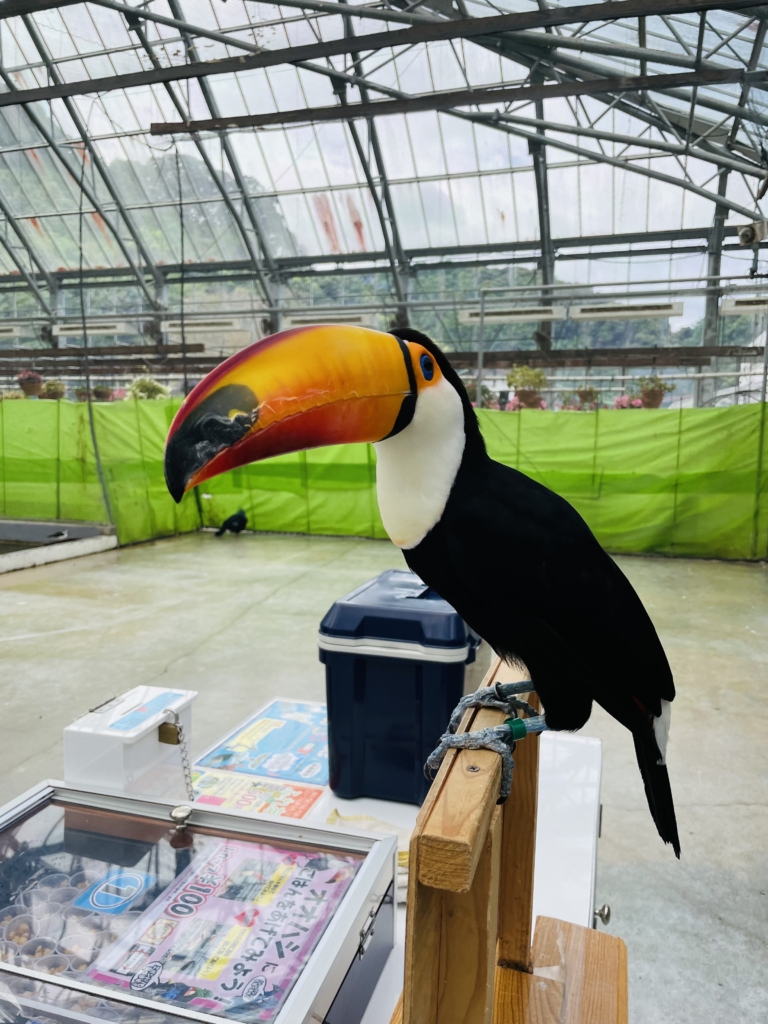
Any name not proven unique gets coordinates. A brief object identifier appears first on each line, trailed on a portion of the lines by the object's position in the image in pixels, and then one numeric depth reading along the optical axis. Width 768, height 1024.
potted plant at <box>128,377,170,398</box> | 8.42
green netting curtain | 6.92
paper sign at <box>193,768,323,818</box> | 2.14
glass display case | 1.04
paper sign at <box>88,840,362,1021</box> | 1.10
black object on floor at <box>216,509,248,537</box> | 8.02
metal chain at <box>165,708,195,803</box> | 1.73
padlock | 1.72
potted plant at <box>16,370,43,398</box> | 8.22
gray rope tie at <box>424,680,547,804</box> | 0.91
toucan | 0.90
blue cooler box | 2.04
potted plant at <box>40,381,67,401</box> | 8.12
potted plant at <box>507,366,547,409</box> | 7.78
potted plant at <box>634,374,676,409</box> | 7.52
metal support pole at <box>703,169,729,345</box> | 9.38
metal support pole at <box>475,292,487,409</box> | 7.28
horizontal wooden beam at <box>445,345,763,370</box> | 7.92
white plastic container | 1.58
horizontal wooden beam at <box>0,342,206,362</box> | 9.25
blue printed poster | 2.38
